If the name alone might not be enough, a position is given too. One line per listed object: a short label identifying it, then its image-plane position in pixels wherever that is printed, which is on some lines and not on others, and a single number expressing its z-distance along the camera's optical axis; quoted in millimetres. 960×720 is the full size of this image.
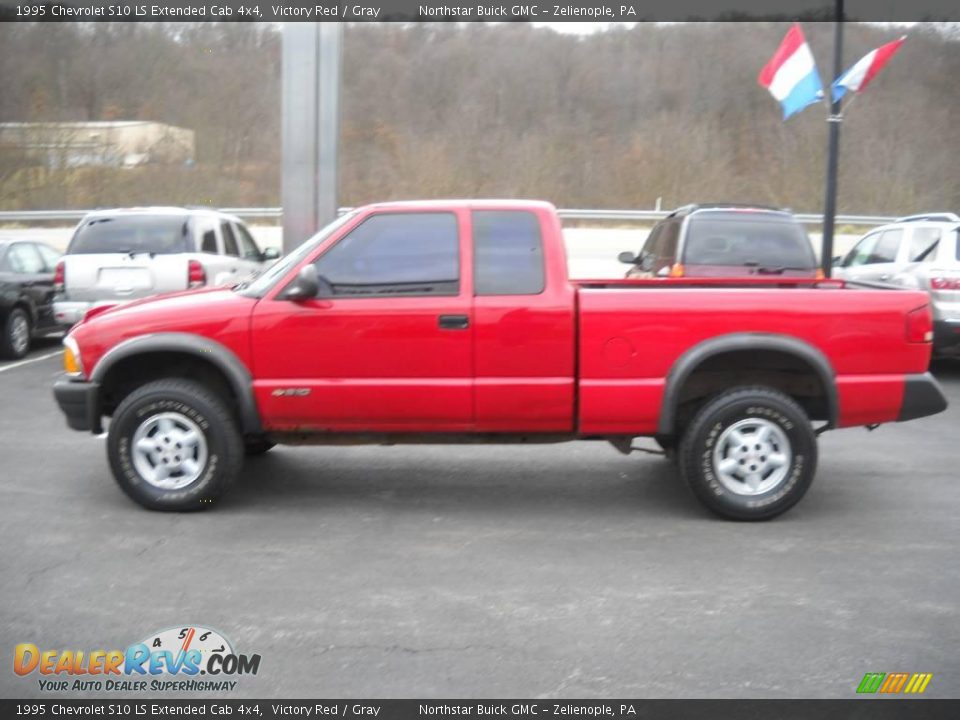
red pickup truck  6047
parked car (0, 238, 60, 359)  12469
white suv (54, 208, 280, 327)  11578
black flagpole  14422
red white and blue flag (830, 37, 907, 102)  13125
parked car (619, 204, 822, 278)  10875
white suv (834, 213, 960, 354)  10758
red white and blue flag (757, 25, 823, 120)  14086
